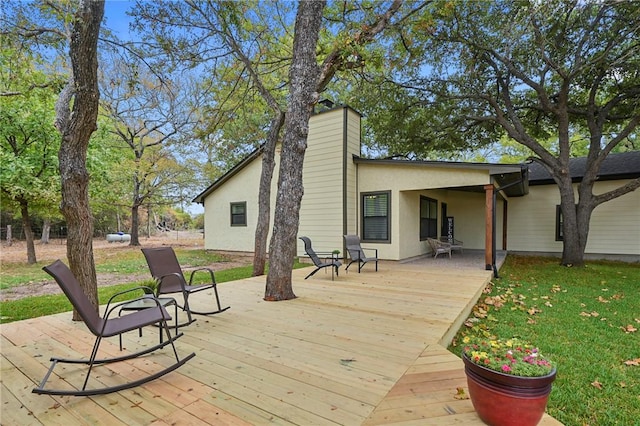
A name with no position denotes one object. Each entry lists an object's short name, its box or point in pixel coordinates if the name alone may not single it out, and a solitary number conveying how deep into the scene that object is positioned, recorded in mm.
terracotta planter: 1693
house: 8547
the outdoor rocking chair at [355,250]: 7590
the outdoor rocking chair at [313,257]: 6586
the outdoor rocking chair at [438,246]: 10243
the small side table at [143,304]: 3163
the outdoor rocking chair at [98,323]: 2260
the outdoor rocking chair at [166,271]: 3990
